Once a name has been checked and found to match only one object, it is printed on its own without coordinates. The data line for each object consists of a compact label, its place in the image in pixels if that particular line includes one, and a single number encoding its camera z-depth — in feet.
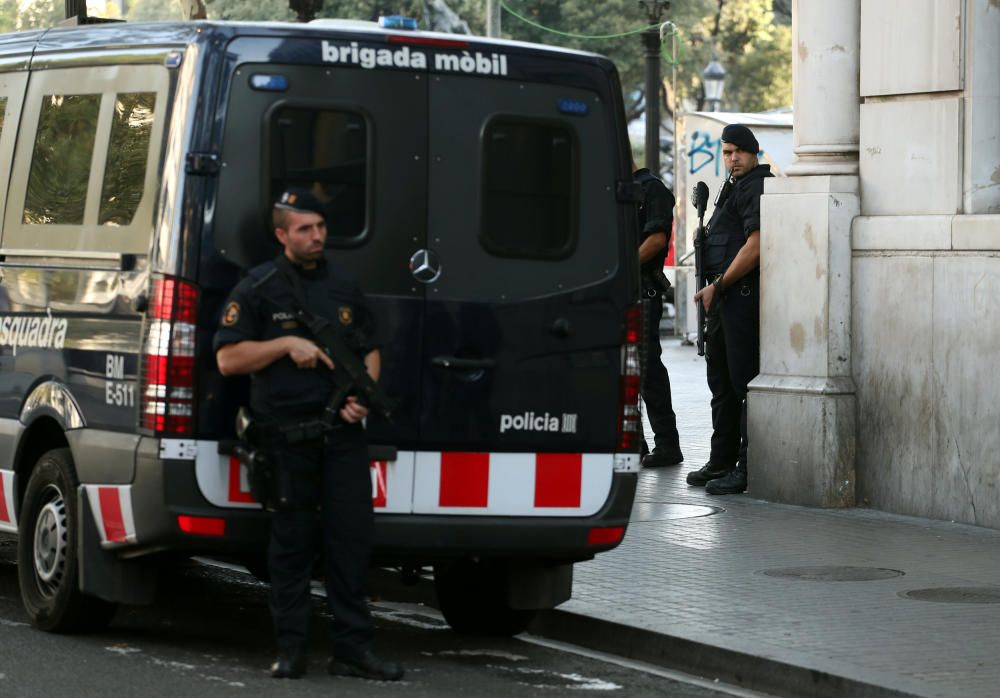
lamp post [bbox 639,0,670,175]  187.11
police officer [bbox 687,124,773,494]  79.15
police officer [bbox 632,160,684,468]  84.12
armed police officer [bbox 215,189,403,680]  45.47
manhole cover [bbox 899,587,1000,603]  56.18
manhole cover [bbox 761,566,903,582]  59.82
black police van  46.47
